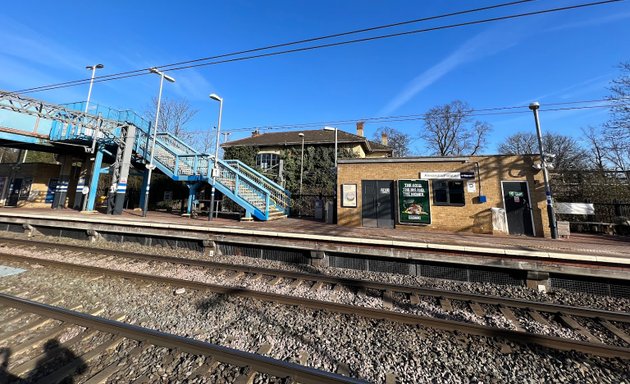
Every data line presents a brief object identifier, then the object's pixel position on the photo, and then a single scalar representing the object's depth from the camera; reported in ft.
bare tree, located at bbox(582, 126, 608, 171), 104.60
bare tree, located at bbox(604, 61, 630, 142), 58.13
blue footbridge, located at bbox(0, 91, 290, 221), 51.01
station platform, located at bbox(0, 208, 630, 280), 22.17
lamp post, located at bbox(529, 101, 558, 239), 38.40
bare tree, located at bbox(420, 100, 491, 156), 123.54
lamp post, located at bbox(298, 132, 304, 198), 82.53
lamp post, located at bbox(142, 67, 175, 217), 51.04
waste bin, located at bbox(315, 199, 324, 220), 57.33
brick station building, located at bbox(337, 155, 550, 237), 41.86
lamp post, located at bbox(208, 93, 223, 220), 47.42
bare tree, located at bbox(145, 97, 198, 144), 110.73
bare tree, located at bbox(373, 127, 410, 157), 150.92
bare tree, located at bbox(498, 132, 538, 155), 139.44
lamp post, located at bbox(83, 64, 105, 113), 67.56
